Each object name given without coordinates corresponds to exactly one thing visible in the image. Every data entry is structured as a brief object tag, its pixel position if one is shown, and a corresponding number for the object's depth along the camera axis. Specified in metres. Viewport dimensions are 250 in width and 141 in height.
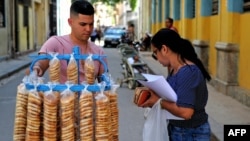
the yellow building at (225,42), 9.80
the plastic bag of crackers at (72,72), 3.09
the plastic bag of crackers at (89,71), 3.12
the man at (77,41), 3.27
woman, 2.98
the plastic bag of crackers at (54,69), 3.13
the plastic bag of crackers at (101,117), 2.86
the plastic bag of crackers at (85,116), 2.84
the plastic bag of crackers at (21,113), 2.92
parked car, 40.97
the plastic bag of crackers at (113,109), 2.99
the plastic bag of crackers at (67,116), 2.82
